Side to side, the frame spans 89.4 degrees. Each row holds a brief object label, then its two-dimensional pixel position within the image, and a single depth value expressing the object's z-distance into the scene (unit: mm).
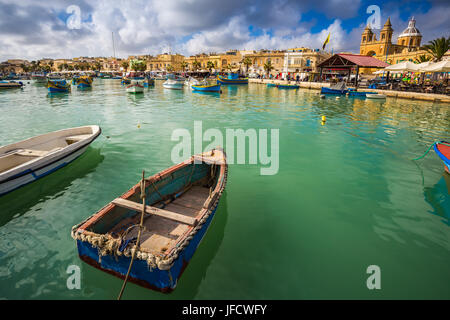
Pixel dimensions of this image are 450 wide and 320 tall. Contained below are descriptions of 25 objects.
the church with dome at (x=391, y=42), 83812
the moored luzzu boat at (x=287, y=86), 49666
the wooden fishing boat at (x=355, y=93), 36706
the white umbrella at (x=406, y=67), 31220
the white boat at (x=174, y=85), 48531
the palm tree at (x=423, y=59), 42231
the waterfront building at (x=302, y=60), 81888
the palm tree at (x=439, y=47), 34344
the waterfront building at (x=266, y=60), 93250
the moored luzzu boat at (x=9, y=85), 49056
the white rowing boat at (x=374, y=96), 33150
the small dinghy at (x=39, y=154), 7363
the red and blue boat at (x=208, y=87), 40031
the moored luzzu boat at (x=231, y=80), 64750
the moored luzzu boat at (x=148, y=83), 56044
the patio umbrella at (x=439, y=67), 26156
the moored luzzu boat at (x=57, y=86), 37009
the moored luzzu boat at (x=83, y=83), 49062
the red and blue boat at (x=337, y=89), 38531
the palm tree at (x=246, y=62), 90375
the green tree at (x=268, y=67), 81562
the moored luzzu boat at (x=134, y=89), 39219
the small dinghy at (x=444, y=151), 8648
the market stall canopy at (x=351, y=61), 40766
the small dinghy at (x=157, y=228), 3920
